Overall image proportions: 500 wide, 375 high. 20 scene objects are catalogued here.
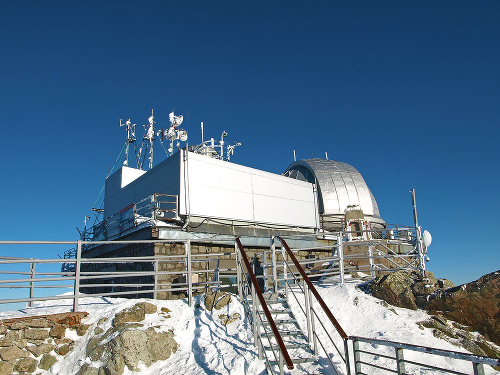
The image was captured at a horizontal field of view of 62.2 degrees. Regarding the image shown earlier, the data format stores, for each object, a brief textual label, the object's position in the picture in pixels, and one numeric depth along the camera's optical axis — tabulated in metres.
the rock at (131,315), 7.20
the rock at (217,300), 8.05
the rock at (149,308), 7.62
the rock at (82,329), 7.09
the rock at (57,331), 6.84
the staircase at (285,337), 6.12
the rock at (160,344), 6.57
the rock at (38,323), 6.70
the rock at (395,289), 8.59
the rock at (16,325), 6.53
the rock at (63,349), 6.73
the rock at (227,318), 7.59
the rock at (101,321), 7.20
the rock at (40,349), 6.52
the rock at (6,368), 6.13
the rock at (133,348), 6.28
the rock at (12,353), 6.27
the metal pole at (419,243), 9.73
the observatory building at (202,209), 14.88
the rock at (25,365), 6.25
